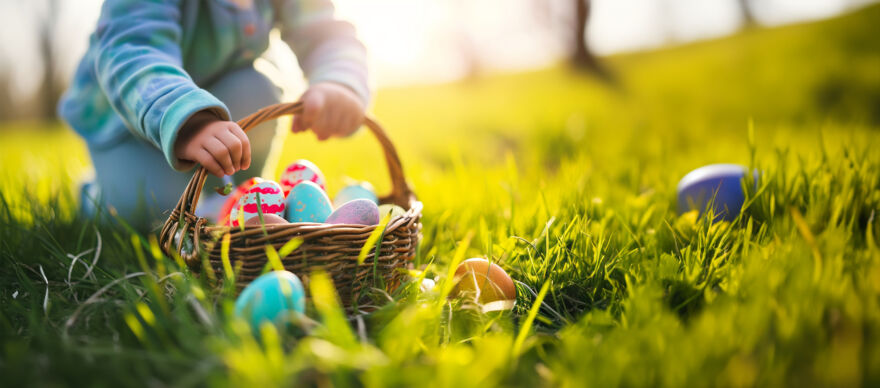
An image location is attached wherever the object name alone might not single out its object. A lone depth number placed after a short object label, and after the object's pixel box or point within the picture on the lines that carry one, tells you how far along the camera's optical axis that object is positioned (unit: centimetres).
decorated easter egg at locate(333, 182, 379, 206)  92
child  82
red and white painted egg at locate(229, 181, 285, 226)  85
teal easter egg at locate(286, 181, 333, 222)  87
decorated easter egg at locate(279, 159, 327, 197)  95
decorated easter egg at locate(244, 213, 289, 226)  82
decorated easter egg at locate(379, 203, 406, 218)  89
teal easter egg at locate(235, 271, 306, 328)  73
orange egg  80
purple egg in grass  95
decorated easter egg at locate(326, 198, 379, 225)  84
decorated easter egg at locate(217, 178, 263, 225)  88
